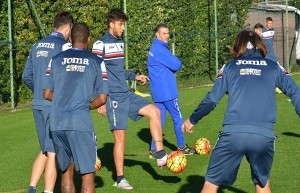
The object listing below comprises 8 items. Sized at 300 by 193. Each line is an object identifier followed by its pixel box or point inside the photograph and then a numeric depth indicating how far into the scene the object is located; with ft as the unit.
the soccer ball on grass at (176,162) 33.01
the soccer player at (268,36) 67.46
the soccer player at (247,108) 22.84
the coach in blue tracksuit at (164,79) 40.19
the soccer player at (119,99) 33.35
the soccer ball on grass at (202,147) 40.75
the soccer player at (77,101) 25.11
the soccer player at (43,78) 28.96
